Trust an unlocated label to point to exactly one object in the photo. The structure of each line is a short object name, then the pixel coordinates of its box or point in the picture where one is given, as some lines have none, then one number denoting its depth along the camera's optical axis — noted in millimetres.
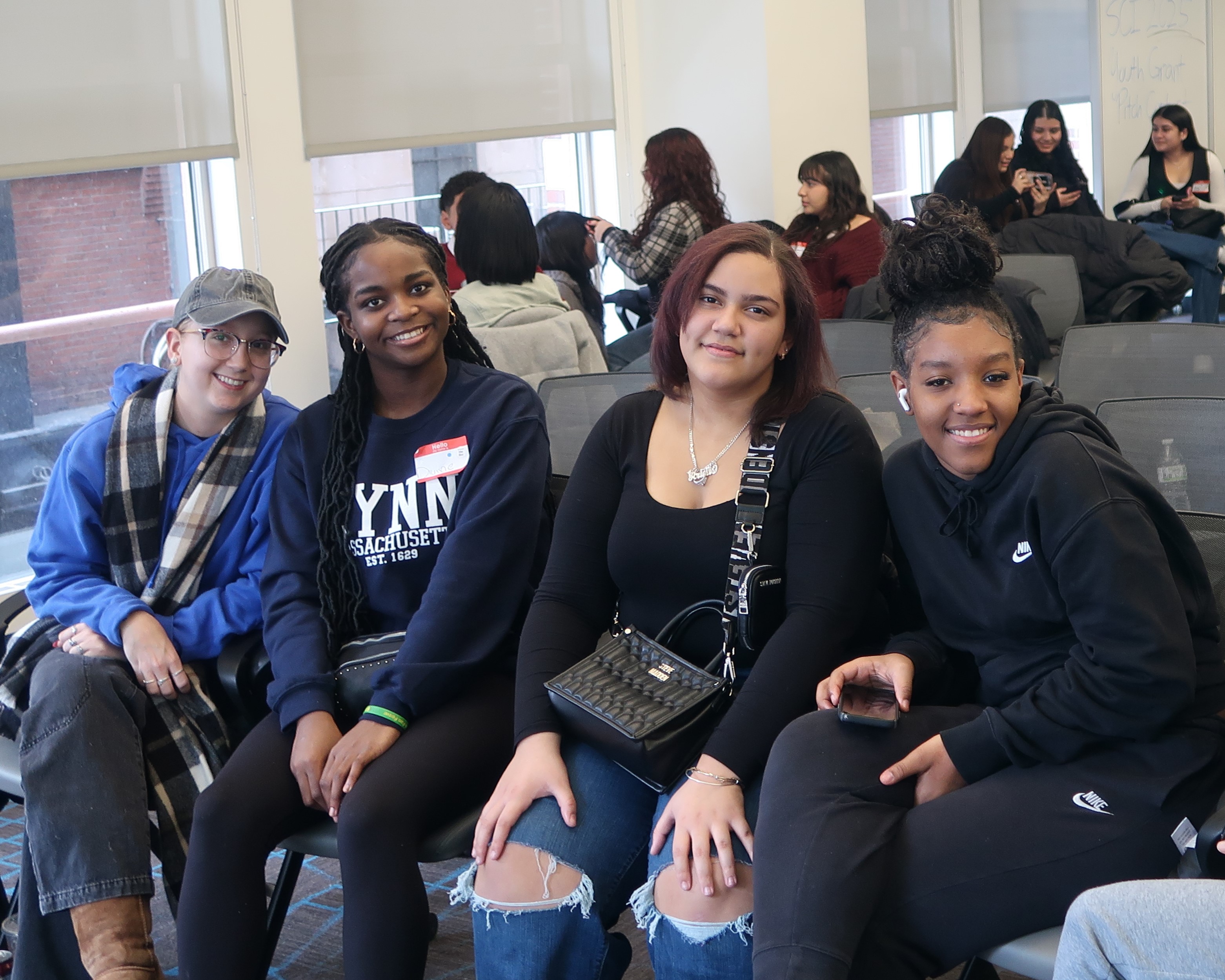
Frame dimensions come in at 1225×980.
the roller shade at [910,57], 7016
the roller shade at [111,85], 3533
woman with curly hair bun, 1550
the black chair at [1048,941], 1468
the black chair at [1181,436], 2166
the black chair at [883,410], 2650
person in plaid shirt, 4906
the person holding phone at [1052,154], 6527
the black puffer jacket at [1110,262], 4859
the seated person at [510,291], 3748
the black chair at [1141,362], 2809
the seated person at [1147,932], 1362
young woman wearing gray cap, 2016
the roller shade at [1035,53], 7910
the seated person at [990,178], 5891
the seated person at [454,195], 4477
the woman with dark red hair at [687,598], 1725
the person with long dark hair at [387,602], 1883
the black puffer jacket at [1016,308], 3598
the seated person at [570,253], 4852
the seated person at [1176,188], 7180
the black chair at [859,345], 3270
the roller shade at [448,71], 4320
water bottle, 2209
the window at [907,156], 7539
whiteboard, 8430
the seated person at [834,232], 4730
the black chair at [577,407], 2795
